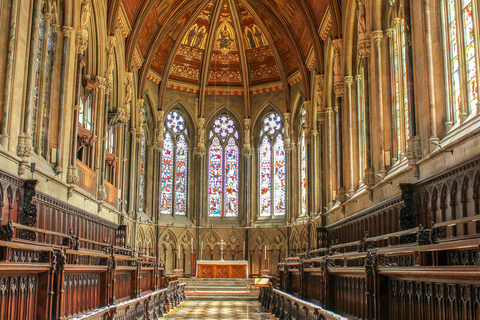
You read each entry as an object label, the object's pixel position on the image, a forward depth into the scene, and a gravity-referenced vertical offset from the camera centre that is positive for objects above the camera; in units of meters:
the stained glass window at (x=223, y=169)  34.94 +5.08
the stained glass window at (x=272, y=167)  34.31 +5.11
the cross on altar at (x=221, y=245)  30.62 +0.18
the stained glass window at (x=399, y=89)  16.55 +4.89
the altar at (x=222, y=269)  28.95 -1.10
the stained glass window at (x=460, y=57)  12.05 +4.33
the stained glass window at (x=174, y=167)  34.25 +5.14
